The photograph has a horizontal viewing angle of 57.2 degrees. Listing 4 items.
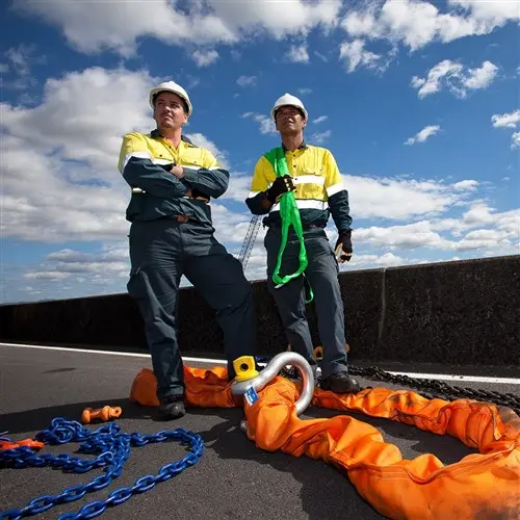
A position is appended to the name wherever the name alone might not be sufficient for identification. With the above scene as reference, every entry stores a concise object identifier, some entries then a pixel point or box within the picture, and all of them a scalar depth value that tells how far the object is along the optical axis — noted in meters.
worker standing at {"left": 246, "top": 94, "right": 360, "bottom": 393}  3.62
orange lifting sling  1.56
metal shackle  2.66
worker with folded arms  3.43
